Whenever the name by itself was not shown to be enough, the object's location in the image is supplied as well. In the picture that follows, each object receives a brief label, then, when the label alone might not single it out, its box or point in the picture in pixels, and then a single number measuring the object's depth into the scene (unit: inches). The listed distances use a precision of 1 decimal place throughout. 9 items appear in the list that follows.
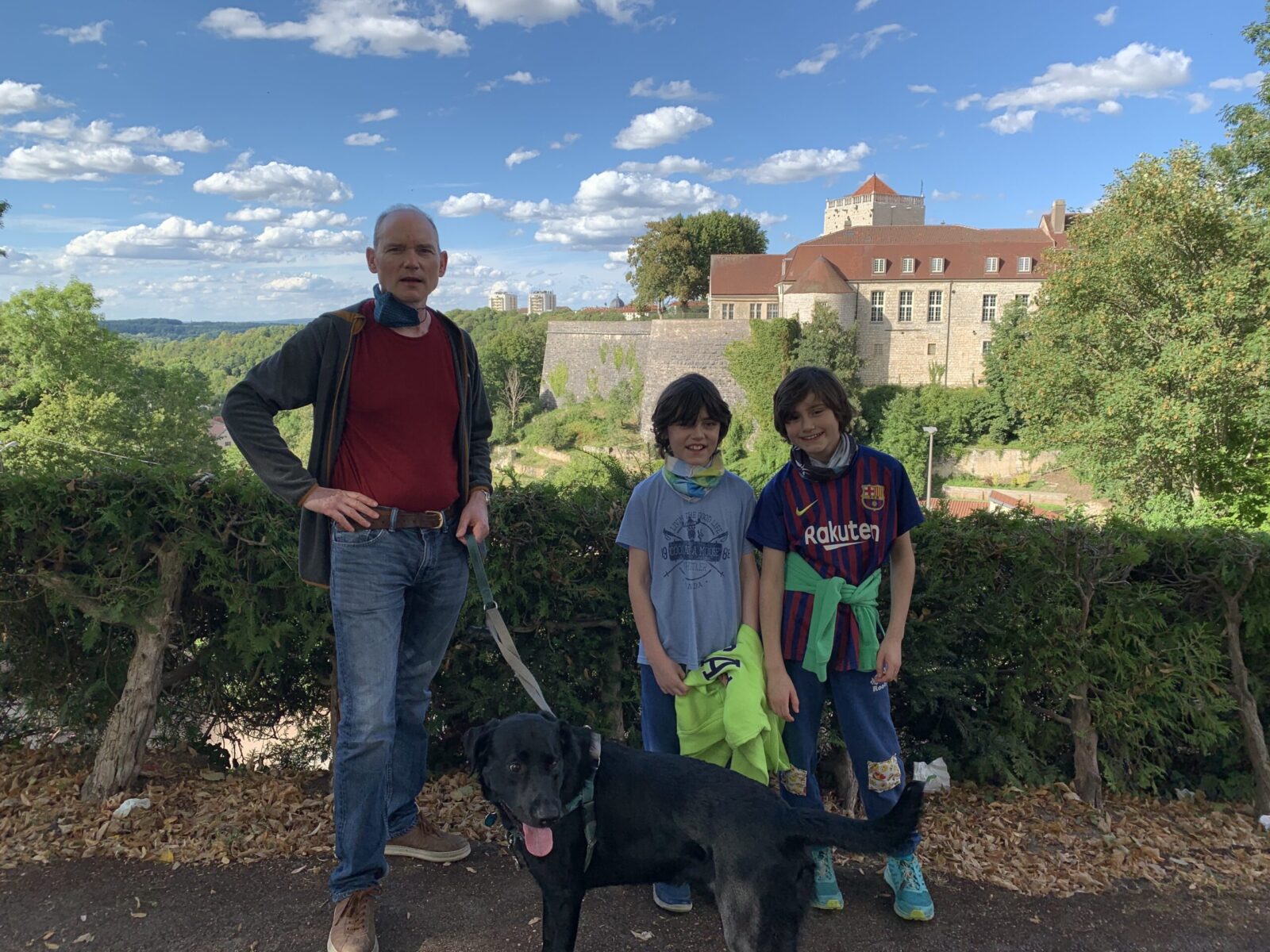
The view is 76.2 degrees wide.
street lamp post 1688.0
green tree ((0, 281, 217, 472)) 1461.6
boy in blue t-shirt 115.0
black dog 87.3
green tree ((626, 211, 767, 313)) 2487.7
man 106.3
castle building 2052.2
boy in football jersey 116.4
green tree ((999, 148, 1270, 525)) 880.3
